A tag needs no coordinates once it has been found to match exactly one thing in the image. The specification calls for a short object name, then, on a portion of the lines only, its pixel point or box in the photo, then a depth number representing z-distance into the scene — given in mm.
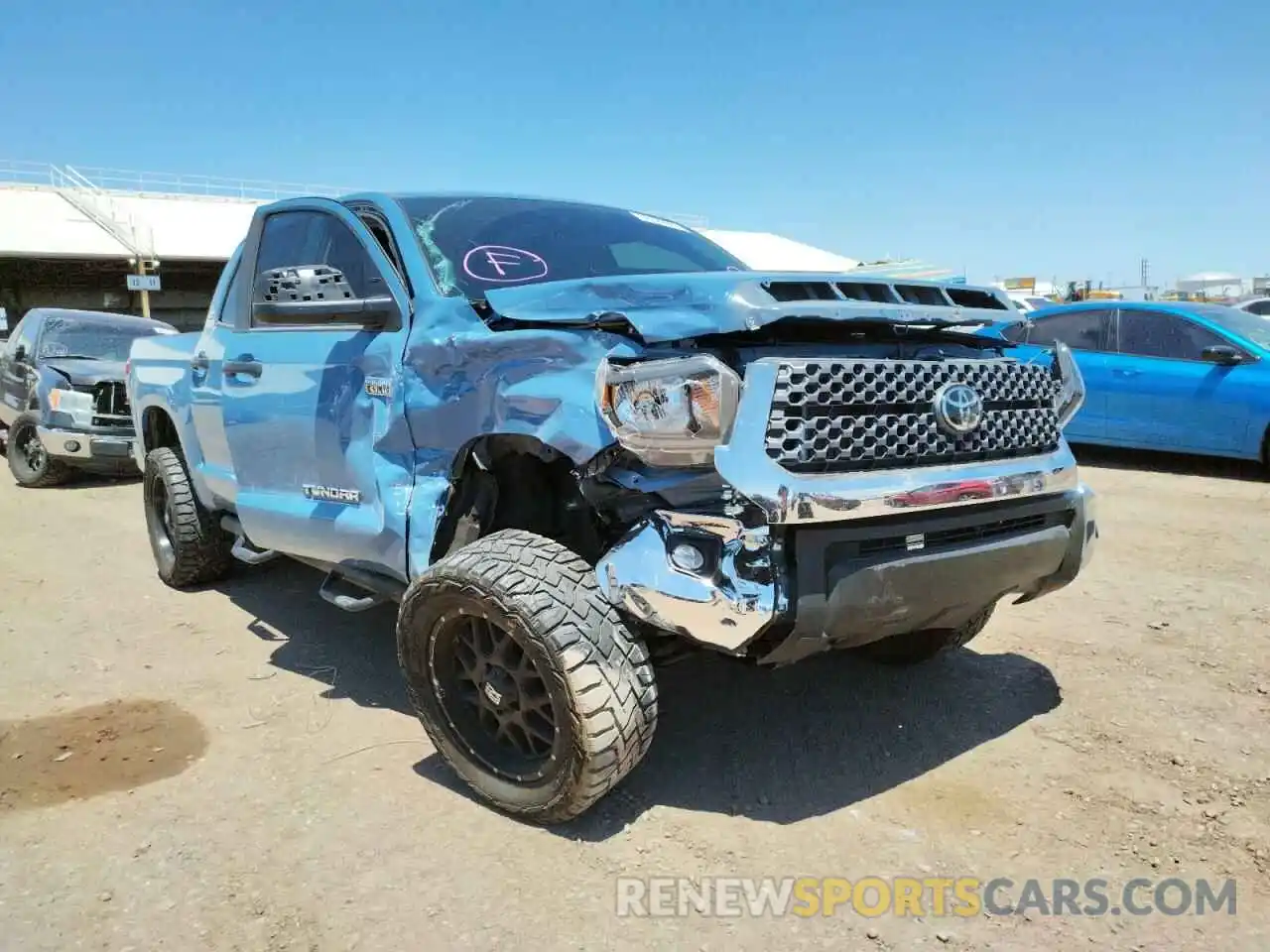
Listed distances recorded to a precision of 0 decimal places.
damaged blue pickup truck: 2418
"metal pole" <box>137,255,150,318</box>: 27411
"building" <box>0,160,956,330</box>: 28500
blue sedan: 7816
